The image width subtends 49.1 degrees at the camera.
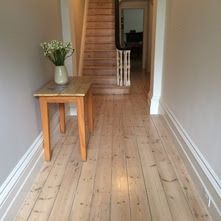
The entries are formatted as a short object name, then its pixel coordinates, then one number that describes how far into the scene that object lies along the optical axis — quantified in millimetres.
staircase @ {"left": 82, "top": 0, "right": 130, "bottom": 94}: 5143
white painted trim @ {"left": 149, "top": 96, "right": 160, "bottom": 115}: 3695
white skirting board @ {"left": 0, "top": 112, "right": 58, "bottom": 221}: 1601
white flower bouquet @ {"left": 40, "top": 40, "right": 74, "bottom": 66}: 2281
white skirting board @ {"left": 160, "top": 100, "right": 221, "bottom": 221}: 1599
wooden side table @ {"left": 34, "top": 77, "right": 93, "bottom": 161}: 2201
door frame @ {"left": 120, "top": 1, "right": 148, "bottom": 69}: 7355
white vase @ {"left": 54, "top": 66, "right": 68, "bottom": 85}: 2400
